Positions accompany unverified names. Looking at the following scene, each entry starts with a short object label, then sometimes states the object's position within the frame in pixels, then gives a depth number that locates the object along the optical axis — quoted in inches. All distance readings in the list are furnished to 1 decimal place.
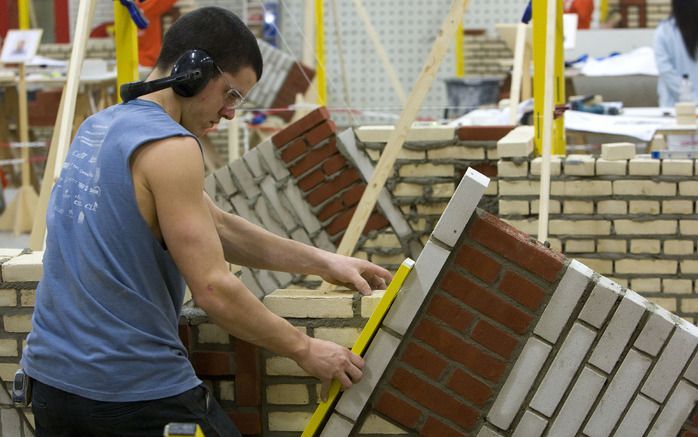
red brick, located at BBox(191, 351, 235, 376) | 201.5
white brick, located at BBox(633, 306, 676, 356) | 183.2
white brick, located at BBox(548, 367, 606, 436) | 186.7
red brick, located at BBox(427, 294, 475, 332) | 185.8
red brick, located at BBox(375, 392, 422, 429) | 190.1
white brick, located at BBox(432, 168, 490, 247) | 177.7
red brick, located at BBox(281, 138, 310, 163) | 384.6
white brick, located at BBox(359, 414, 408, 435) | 191.2
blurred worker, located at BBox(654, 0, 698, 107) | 589.9
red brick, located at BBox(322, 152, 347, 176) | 385.1
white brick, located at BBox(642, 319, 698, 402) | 184.1
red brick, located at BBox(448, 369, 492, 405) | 188.0
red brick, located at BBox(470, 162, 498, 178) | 375.5
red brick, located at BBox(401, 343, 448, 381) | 187.7
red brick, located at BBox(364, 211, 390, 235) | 386.1
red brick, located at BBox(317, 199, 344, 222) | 385.1
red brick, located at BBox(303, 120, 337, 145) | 382.6
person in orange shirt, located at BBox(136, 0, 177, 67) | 778.6
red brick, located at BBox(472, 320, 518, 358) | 186.2
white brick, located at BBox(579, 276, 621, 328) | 182.9
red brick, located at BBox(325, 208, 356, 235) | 382.6
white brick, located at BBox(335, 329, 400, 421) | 185.8
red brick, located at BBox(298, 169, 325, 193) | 385.1
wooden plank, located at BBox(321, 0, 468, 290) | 273.9
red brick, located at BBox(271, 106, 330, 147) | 383.1
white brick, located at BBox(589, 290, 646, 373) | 183.1
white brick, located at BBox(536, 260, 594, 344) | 182.9
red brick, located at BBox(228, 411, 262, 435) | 202.1
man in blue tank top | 159.6
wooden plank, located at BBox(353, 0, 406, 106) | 533.4
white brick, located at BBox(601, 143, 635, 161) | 335.3
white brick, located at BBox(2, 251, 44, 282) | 207.9
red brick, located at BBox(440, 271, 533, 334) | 184.9
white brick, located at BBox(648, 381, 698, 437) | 186.6
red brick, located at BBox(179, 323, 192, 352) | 201.1
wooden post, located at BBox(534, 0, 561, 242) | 300.9
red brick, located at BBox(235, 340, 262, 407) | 199.6
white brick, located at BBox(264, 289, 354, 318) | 197.6
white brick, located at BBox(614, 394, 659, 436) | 187.0
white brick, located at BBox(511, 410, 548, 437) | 188.2
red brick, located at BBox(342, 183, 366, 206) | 382.3
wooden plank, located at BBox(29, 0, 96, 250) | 278.1
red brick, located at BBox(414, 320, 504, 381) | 187.1
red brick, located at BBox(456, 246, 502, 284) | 183.6
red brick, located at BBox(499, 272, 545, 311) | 183.7
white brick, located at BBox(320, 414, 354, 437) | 188.8
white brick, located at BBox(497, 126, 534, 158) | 338.2
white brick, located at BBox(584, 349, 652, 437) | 185.6
